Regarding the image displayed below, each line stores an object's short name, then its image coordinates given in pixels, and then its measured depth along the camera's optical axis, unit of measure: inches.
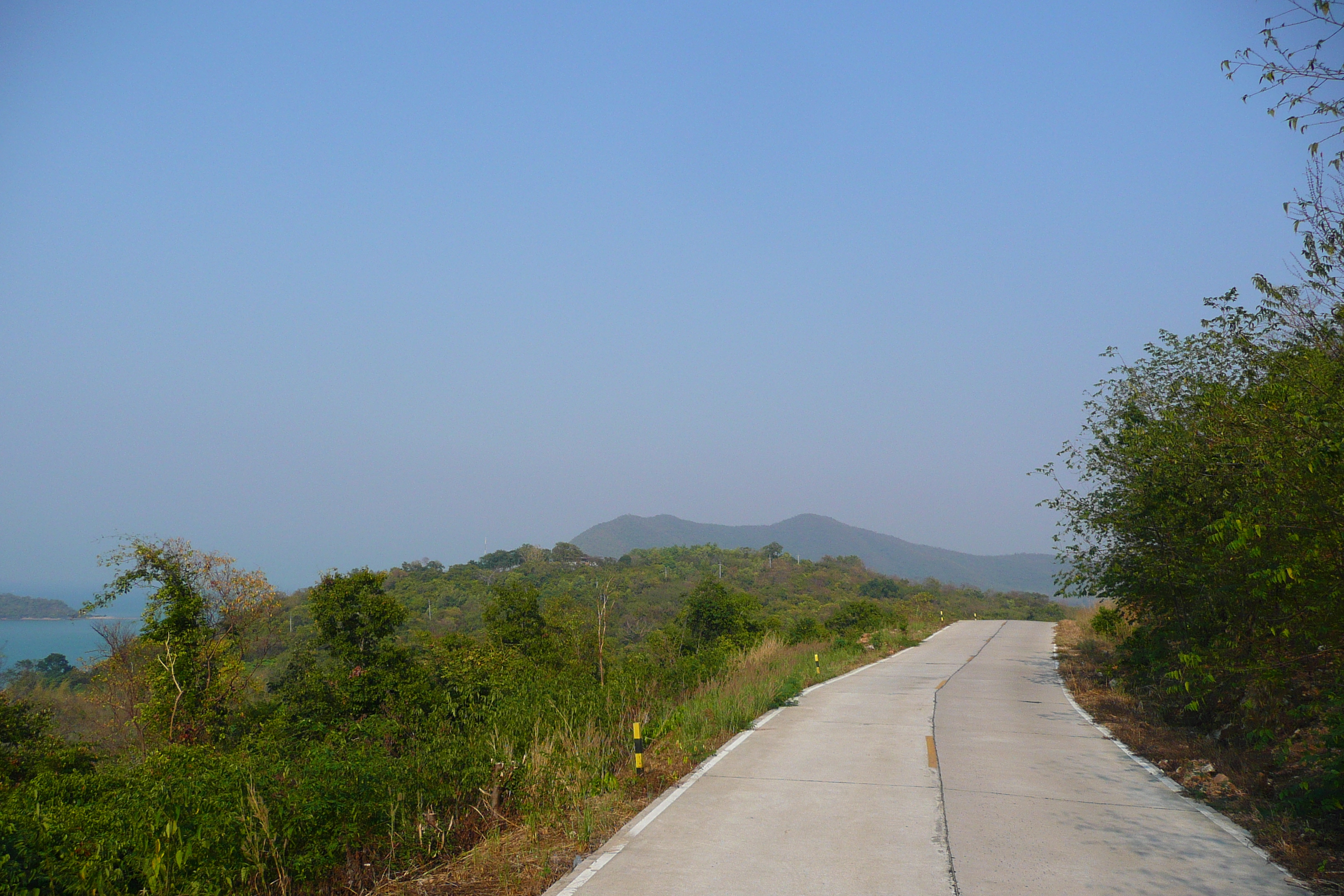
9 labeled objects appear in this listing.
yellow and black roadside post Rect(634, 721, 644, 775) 390.0
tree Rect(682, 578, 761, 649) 1493.6
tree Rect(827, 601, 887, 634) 1612.9
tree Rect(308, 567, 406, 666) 1031.0
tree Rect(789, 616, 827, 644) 1460.4
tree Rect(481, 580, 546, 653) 1455.5
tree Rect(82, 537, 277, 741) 955.3
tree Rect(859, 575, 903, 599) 3811.5
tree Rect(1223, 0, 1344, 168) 246.4
